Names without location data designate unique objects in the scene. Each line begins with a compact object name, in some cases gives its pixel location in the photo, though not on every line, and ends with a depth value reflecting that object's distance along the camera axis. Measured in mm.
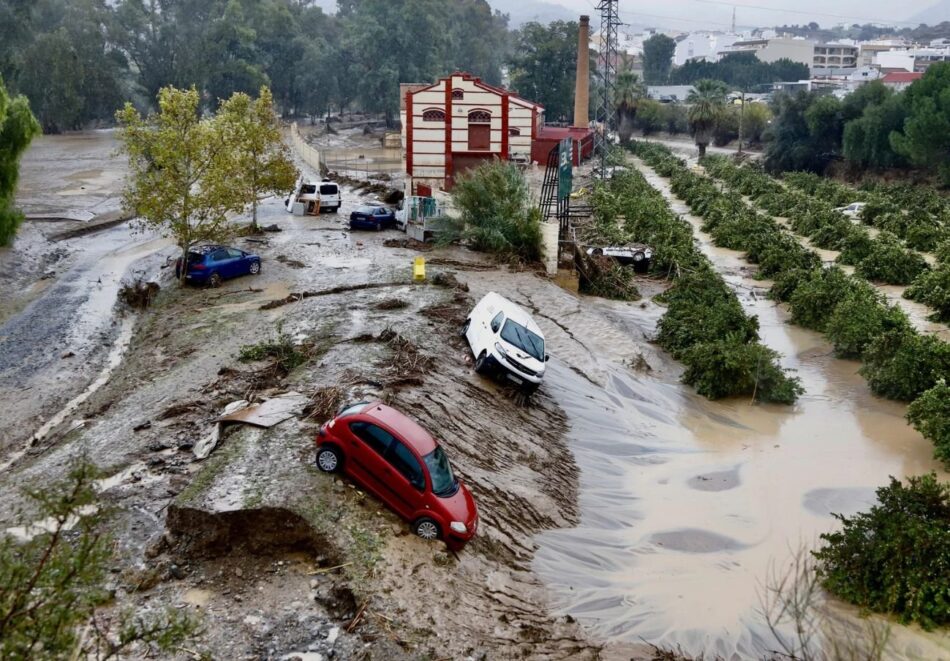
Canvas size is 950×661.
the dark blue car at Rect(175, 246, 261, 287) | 28328
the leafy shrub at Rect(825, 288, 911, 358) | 24797
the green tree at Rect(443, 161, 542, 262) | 31828
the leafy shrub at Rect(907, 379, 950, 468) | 17938
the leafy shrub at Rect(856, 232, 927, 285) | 36406
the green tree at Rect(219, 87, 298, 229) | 35625
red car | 11625
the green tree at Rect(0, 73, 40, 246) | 32969
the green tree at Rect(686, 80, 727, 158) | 88250
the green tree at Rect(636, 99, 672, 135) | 114625
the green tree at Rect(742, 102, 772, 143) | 100000
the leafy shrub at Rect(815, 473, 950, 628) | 11969
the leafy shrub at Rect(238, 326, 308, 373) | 18469
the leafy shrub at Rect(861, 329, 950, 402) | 21484
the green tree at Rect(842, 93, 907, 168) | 67062
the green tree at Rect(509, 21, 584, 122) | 101762
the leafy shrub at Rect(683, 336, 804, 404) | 22078
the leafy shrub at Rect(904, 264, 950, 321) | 30203
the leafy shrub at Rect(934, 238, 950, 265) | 36306
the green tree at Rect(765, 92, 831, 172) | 77438
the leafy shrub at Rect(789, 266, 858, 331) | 29219
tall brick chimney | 78750
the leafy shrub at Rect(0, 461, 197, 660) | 5141
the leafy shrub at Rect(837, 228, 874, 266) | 40156
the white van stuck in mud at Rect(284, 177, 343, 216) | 43000
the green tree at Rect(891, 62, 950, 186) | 57719
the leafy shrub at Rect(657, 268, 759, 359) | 25328
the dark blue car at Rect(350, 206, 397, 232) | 37562
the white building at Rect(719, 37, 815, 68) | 199375
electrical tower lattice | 55800
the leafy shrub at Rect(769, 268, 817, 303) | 33188
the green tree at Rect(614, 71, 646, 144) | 100125
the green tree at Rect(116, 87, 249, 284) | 27859
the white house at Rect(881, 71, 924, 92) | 126125
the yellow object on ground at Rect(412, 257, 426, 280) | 26422
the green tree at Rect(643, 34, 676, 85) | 195875
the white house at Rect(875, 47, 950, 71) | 192875
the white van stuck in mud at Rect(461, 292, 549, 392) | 18516
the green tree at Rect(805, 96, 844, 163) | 75000
